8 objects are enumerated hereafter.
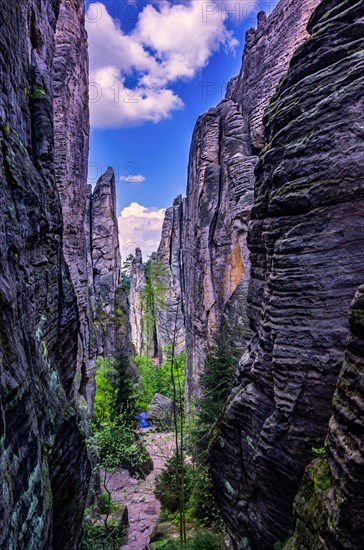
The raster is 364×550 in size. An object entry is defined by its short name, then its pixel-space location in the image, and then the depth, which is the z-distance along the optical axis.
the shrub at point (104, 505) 12.53
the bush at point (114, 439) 9.51
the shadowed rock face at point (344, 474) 3.29
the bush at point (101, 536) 8.31
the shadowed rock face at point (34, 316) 3.10
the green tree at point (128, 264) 52.86
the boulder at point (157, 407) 26.16
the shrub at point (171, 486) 12.39
